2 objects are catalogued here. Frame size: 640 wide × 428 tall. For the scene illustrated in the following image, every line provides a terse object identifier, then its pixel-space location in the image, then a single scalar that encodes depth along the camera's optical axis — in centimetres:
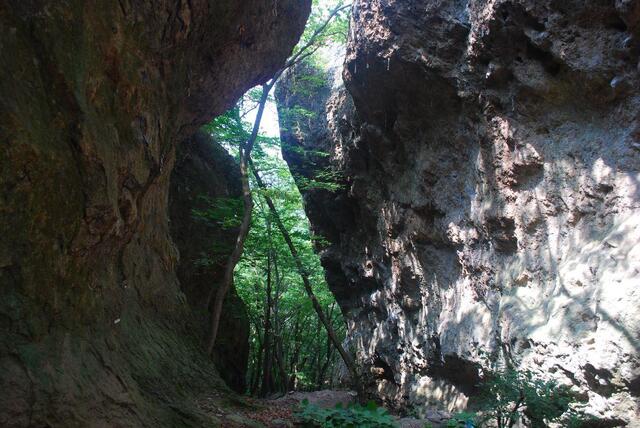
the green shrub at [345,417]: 570
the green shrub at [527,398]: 474
